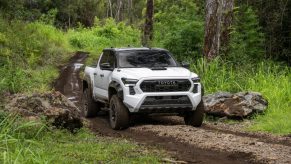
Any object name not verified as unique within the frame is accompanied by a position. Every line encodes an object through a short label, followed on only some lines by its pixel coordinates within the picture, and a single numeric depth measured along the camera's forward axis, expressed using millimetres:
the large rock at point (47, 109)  9773
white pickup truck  10812
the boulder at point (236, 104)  12570
